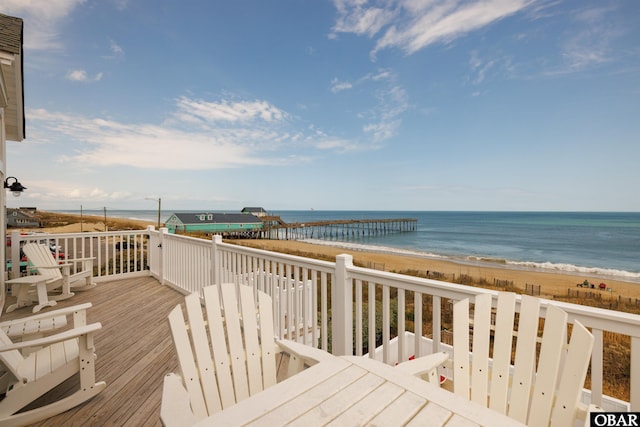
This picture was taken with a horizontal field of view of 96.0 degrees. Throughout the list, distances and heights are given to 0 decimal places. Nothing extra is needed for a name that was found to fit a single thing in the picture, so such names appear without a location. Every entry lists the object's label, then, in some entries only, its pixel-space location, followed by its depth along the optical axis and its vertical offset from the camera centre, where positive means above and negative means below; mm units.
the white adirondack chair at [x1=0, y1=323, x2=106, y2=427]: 2002 -1228
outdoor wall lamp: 4895 +374
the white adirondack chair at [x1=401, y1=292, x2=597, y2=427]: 1221 -729
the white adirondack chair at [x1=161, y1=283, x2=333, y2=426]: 1456 -791
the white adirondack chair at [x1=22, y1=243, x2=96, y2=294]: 4844 -1026
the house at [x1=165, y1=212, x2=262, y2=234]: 36750 -1812
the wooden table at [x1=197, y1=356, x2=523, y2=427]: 948 -696
